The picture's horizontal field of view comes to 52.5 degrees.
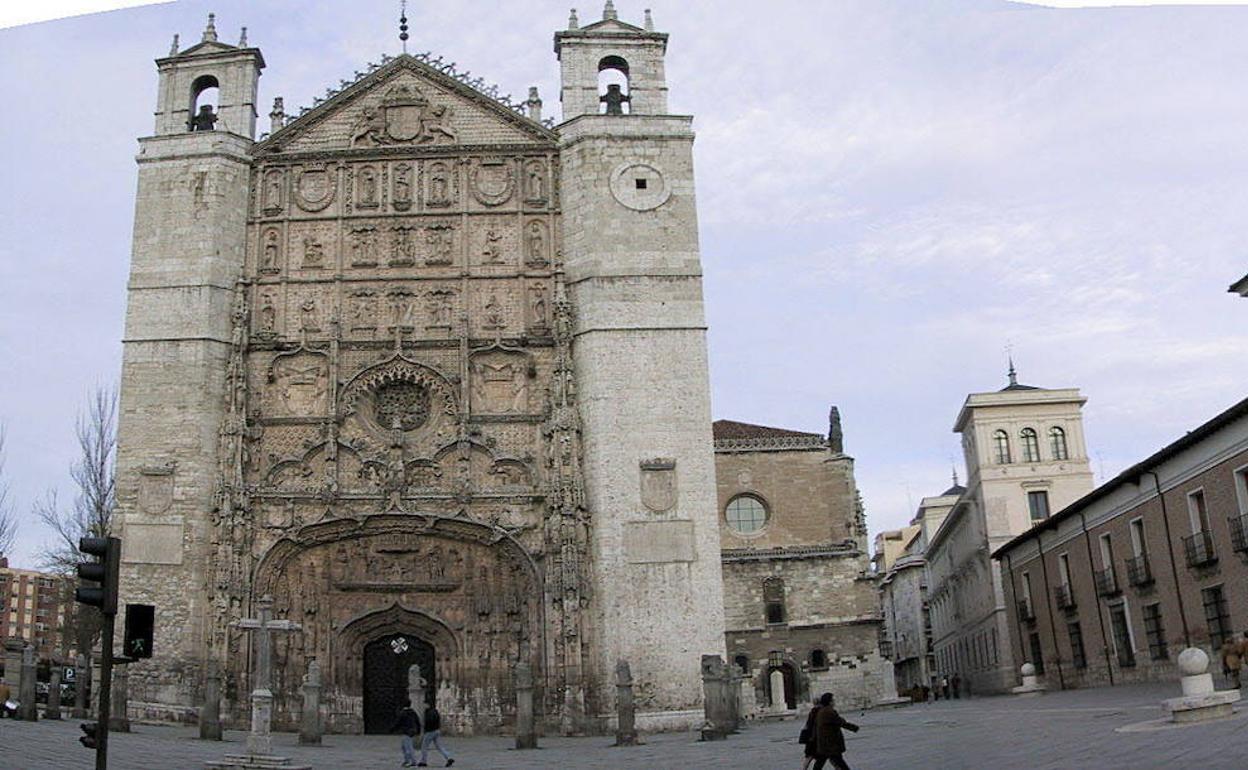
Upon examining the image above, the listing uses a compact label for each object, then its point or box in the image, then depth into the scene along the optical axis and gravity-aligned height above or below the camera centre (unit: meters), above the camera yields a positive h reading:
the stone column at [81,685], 25.28 +1.28
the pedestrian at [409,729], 17.56 +0.04
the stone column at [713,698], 22.38 +0.31
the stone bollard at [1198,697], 13.62 -0.08
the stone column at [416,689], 23.94 +0.78
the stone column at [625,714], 22.22 +0.11
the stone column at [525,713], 22.12 +0.22
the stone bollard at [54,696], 23.95 +1.01
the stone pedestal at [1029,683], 33.94 +0.43
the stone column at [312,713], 22.69 +0.41
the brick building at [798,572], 34.88 +3.79
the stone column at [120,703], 21.77 +0.75
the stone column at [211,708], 22.14 +0.60
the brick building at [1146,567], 23.88 +2.77
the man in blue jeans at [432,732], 17.88 -0.02
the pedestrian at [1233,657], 17.88 +0.43
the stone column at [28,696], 22.52 +0.96
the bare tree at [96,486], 34.91 +7.06
